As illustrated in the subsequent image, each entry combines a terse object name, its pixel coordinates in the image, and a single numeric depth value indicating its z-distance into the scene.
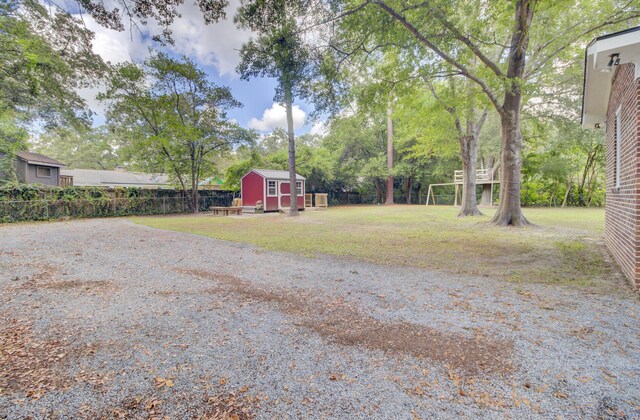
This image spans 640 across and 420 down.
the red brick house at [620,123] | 3.43
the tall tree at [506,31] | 6.39
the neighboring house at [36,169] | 19.19
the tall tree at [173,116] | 15.52
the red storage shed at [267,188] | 18.44
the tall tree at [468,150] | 12.61
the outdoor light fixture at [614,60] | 3.54
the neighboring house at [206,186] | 23.61
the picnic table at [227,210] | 16.42
